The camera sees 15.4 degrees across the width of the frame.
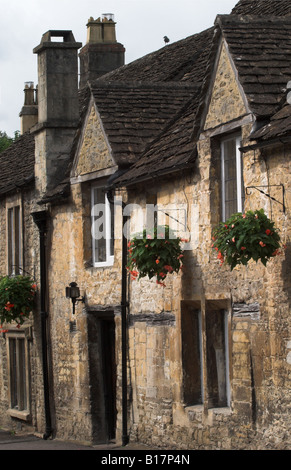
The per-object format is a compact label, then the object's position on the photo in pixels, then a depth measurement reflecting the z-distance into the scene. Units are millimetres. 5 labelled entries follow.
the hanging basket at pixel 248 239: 12461
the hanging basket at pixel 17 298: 20828
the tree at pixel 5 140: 46838
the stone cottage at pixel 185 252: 13391
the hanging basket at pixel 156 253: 14906
